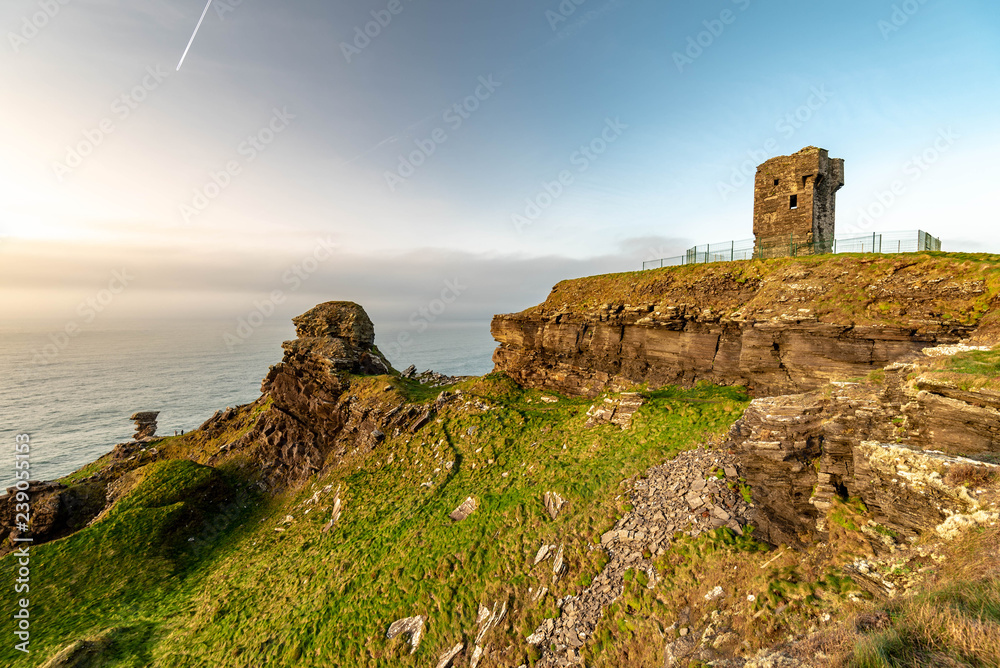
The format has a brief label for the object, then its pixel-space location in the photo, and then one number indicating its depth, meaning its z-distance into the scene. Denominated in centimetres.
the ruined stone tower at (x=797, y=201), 2866
